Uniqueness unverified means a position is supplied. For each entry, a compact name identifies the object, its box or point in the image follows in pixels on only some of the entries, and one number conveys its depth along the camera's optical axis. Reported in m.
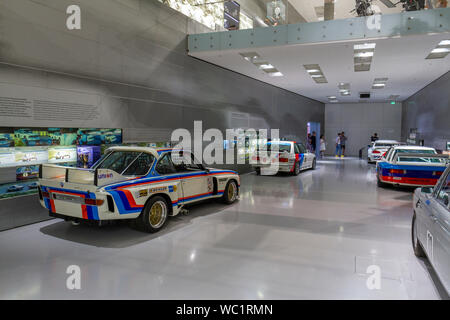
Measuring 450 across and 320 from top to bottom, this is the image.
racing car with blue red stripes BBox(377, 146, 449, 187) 8.45
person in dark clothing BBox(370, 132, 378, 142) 22.58
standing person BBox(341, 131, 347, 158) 22.30
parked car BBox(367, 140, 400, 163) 16.62
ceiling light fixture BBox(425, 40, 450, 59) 8.42
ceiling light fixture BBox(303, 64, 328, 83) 11.45
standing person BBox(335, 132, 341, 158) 21.90
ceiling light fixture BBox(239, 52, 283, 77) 9.92
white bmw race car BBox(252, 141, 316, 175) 12.12
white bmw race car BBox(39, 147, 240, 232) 4.59
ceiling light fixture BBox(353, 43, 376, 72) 8.85
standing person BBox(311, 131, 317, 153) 21.80
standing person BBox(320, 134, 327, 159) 21.55
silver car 2.77
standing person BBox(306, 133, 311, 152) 21.79
